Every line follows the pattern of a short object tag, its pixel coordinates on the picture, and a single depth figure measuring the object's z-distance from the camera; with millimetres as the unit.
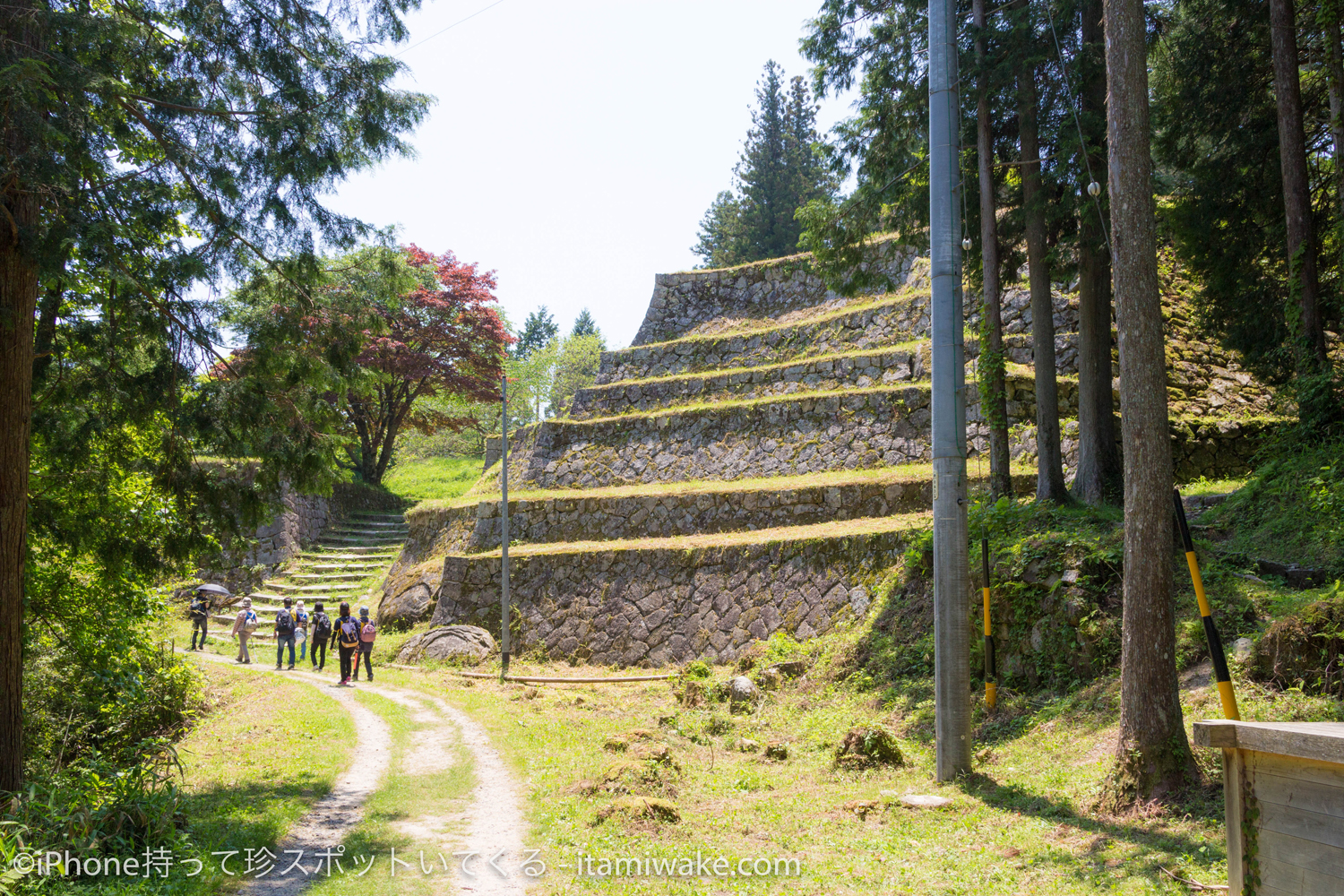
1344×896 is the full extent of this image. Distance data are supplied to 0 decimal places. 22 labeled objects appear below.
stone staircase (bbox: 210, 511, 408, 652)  23875
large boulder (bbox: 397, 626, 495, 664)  18156
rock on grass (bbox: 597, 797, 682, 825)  6547
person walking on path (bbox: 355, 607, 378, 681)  16031
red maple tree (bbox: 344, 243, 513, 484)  30969
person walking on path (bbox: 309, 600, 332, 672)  17641
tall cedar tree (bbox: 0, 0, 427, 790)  6402
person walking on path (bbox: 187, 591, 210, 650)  20091
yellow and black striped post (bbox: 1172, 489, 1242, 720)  5152
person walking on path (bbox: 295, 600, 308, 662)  18406
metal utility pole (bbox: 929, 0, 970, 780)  7484
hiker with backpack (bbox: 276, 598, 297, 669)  17812
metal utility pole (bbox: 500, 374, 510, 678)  16844
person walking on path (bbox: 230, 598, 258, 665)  18312
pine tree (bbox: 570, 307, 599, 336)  64312
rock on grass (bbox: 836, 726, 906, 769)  8352
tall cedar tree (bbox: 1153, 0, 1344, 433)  13461
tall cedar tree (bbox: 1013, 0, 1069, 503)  12469
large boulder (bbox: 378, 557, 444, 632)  21094
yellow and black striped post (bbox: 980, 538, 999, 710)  9445
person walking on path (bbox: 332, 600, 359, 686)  15234
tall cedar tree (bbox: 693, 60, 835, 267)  42219
